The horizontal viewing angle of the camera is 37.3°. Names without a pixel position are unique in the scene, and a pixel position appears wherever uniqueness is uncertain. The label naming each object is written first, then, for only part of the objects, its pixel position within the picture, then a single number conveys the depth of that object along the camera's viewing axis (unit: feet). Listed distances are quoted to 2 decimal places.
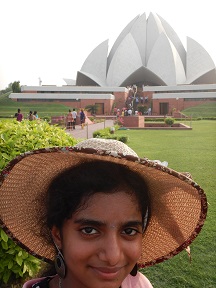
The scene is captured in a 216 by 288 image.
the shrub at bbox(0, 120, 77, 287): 5.82
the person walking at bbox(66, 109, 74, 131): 42.29
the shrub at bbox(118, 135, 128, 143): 28.76
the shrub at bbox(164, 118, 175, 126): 48.32
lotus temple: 90.43
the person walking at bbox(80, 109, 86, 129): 48.67
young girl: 2.58
